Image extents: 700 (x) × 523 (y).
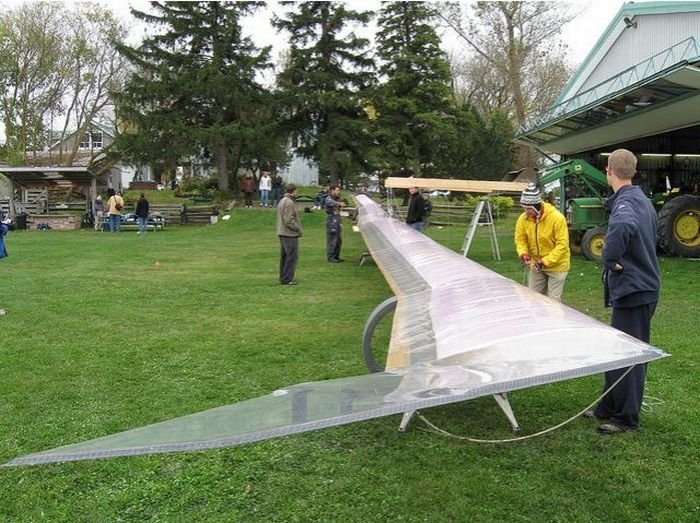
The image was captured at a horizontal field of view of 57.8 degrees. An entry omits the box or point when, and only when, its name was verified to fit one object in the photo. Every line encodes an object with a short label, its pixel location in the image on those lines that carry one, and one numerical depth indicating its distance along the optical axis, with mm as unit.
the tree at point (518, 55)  36125
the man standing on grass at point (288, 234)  10539
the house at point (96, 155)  33094
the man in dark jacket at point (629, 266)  3963
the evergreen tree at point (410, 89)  28969
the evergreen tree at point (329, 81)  28406
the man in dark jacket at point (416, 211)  12859
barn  11961
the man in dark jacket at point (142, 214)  23453
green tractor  11992
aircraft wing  2182
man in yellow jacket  5793
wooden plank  11373
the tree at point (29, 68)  37500
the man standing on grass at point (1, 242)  8242
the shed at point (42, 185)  25531
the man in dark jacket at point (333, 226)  13617
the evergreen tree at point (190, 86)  27797
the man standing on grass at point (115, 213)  24031
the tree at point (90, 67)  39438
